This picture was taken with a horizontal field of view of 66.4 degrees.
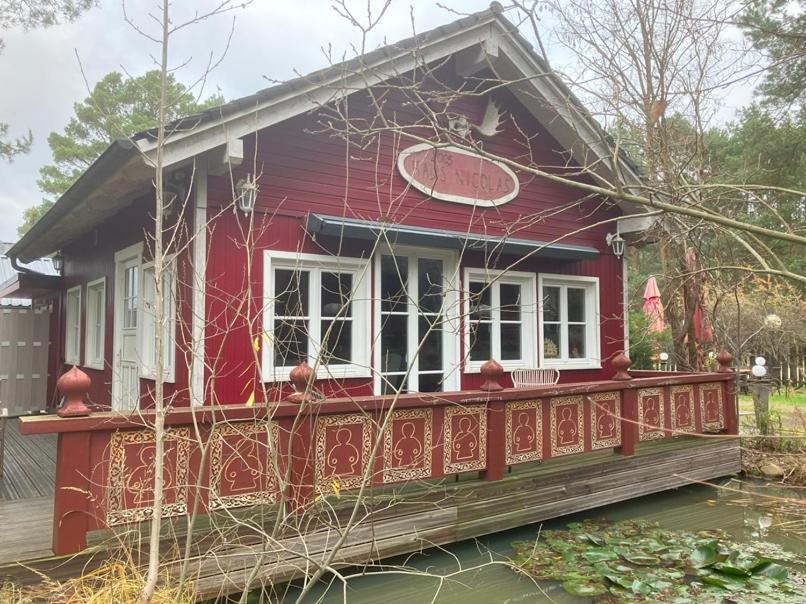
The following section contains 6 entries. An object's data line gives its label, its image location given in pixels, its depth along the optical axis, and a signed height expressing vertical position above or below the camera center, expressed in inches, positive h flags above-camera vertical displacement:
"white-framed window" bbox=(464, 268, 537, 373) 313.3 +3.1
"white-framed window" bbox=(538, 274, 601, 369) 340.2 +4.3
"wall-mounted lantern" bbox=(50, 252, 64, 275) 447.4 +49.8
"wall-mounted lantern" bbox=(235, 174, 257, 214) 234.2 +51.7
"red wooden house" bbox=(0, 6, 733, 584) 213.9 +31.7
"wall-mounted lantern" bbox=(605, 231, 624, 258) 363.9 +51.3
